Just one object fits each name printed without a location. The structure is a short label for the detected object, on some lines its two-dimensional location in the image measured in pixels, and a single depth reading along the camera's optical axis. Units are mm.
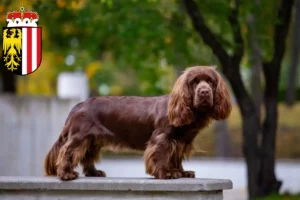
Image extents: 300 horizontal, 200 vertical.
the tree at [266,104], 23410
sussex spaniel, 12923
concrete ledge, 13057
